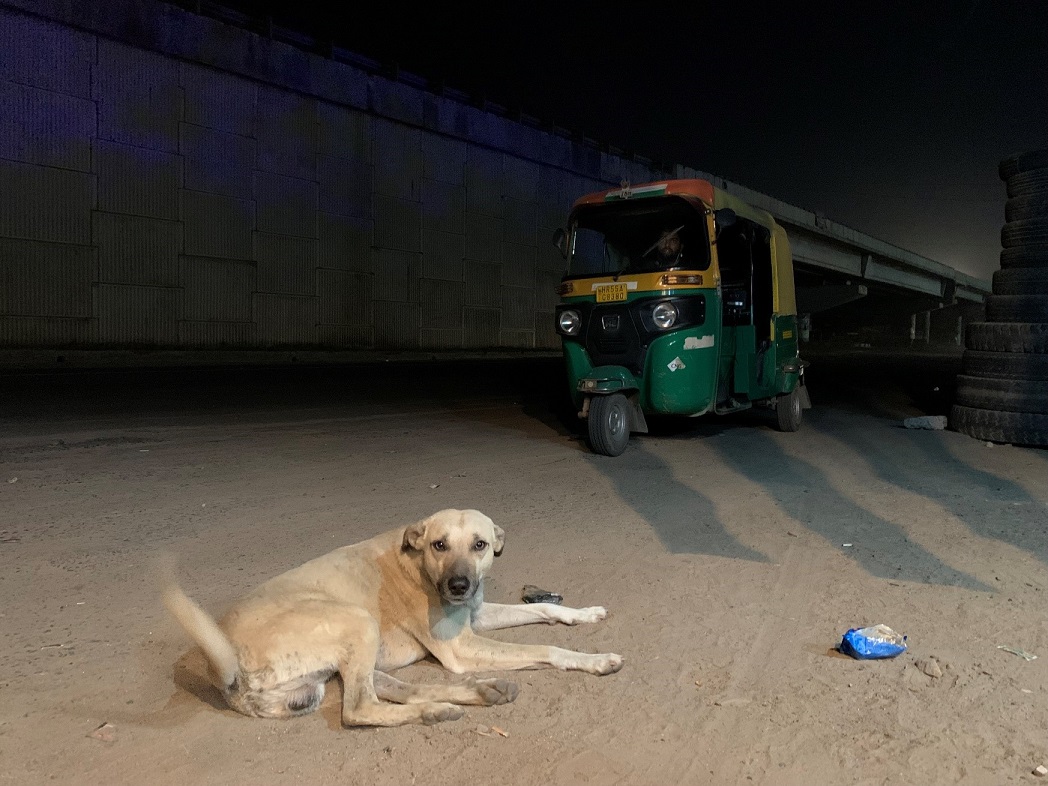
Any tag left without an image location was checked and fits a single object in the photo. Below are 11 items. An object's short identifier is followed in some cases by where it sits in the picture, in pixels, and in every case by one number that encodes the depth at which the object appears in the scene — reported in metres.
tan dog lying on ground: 3.12
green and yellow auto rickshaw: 9.27
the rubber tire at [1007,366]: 10.13
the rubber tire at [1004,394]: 10.07
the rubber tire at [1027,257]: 10.55
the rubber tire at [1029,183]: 10.64
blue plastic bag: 3.78
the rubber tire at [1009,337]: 10.17
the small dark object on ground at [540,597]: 4.55
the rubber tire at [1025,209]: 10.64
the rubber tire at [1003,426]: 10.01
